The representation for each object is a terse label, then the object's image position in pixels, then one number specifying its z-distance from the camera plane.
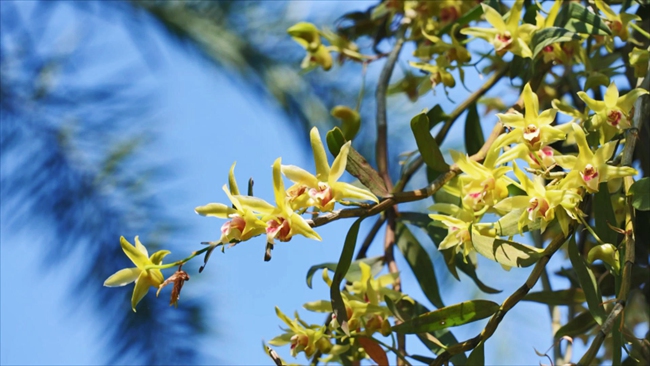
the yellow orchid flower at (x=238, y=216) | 1.80
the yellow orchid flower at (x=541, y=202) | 1.83
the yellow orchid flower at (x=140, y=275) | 1.84
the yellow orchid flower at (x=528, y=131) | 1.85
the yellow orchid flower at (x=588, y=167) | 1.83
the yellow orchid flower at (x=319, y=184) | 1.82
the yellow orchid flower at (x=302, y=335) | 1.94
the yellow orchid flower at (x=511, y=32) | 1.95
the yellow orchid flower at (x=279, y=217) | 1.80
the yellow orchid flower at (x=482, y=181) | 1.85
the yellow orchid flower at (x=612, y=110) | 1.88
